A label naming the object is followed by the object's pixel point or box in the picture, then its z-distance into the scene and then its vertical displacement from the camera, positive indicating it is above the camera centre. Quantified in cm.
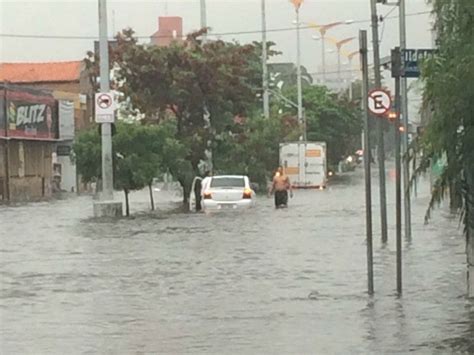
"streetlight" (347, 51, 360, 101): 11071 +767
